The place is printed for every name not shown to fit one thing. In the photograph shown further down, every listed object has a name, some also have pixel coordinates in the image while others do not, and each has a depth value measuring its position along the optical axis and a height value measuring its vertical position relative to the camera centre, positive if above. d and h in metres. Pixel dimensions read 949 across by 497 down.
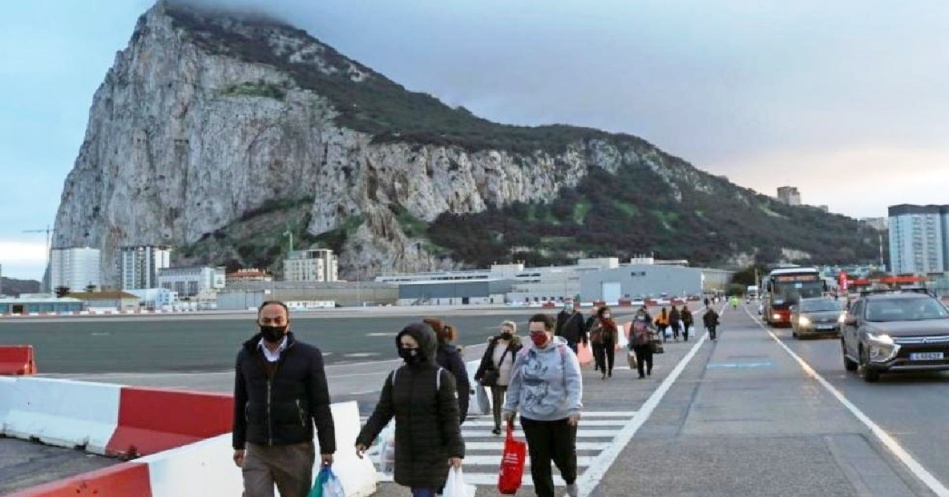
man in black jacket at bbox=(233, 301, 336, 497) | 5.46 -0.73
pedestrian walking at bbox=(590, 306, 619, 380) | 20.06 -1.29
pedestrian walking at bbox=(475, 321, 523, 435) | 11.95 -1.07
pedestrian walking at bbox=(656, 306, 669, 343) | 36.56 -1.75
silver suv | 15.64 -1.06
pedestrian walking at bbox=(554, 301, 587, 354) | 19.27 -0.97
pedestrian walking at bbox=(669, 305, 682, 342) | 35.94 -1.70
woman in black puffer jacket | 5.66 -0.85
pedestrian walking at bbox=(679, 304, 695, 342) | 35.97 -1.78
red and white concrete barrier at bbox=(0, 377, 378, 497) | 5.86 -1.41
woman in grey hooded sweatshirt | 7.16 -0.97
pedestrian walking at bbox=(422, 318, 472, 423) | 8.09 -0.70
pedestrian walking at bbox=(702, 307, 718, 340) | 34.28 -1.69
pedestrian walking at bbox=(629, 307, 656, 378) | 19.58 -1.31
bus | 43.97 -0.67
